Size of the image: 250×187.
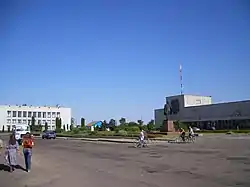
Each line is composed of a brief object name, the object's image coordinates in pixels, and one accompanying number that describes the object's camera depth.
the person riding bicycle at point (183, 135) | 27.80
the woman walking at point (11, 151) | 10.80
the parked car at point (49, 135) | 44.30
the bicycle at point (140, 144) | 23.50
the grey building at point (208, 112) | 73.60
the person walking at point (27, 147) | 10.79
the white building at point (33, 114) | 106.52
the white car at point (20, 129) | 28.65
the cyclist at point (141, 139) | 23.54
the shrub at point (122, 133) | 40.13
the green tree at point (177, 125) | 42.76
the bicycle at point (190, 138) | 28.30
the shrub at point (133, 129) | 47.13
